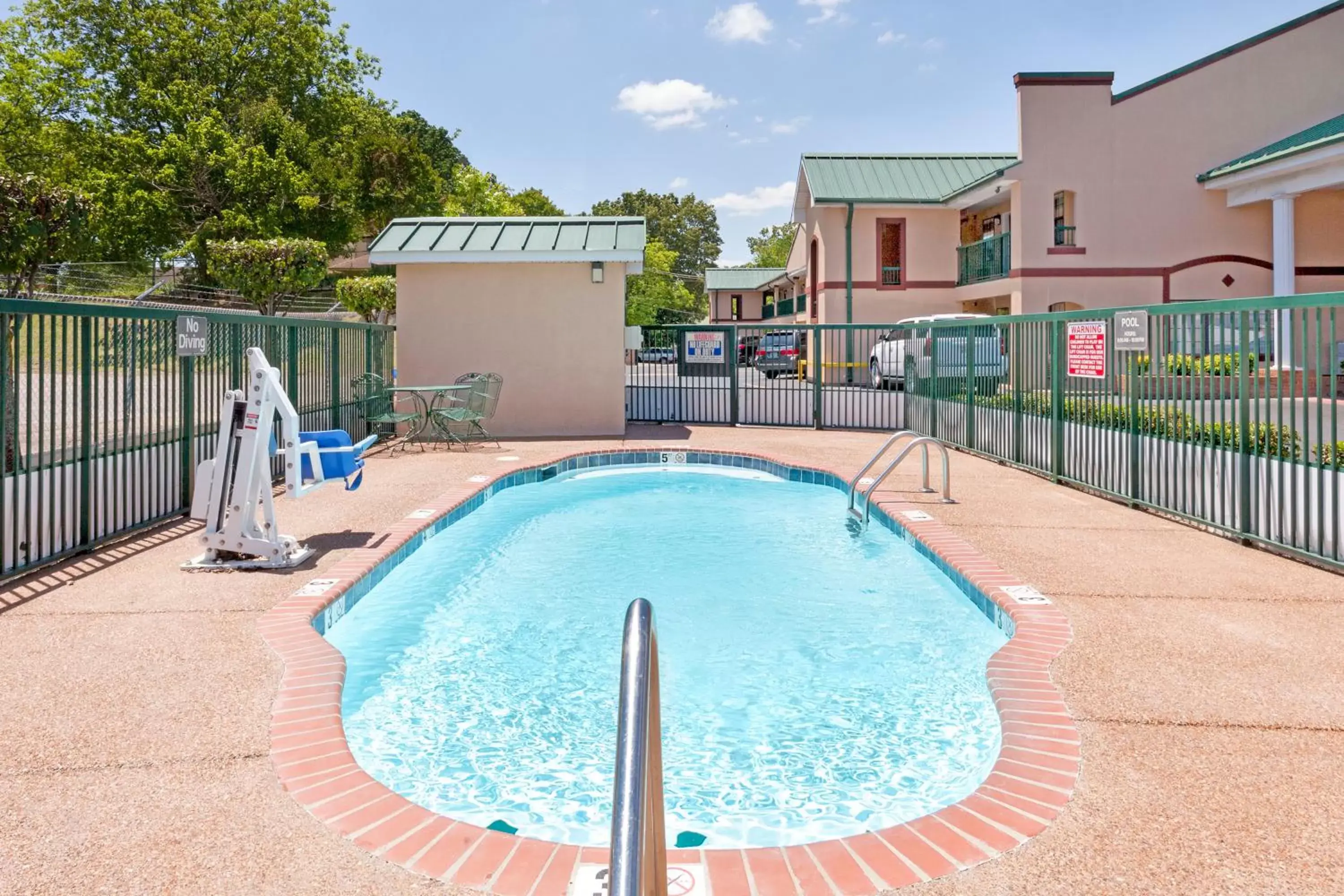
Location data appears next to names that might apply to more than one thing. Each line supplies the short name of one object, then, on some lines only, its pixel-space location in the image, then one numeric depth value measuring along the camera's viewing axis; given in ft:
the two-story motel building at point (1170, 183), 69.21
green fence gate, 53.72
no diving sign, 24.35
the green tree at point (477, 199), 139.33
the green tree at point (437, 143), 171.83
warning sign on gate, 54.08
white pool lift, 19.65
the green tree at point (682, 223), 248.93
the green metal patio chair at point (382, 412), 42.86
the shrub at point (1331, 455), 17.99
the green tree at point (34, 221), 38.04
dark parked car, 59.21
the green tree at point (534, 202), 172.55
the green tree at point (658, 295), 177.88
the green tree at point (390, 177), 117.39
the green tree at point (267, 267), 74.33
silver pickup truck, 37.52
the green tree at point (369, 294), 91.04
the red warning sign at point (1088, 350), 28.07
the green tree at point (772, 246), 243.19
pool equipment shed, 46.62
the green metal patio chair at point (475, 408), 41.22
